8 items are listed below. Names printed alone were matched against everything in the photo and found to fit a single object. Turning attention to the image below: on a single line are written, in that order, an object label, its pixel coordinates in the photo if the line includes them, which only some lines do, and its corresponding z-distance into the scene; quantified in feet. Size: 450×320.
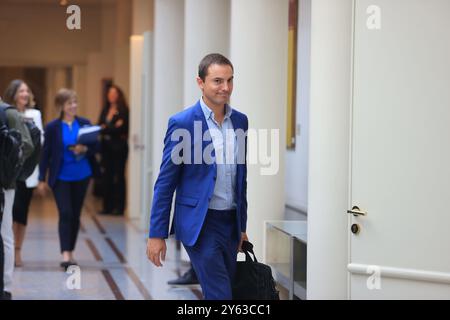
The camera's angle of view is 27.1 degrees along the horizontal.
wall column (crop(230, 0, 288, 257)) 25.11
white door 17.03
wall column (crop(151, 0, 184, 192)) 37.52
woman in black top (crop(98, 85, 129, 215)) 51.11
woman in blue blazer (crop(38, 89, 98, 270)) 31.30
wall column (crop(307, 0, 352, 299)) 20.35
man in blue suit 15.30
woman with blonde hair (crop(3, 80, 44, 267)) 29.89
